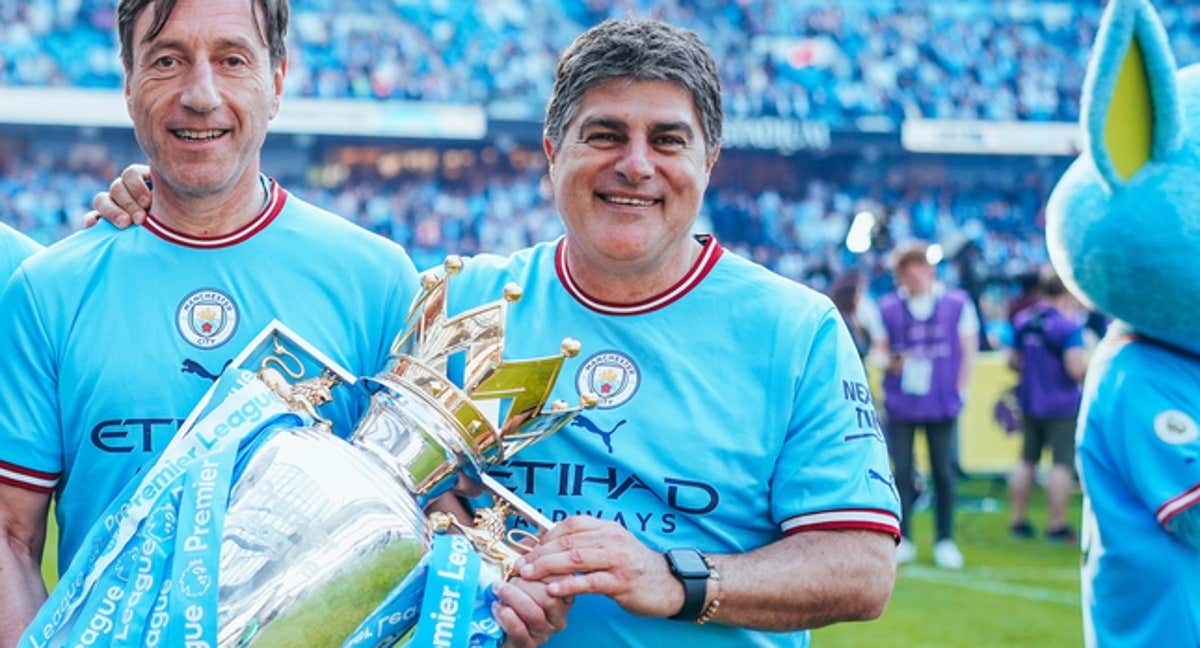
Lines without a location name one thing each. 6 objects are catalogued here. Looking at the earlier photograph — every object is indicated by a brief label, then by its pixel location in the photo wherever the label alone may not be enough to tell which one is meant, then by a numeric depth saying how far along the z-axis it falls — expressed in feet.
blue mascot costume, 8.49
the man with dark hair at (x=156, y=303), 7.34
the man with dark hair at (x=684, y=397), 7.21
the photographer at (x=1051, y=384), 28.02
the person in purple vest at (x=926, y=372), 26.40
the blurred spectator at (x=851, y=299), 28.84
